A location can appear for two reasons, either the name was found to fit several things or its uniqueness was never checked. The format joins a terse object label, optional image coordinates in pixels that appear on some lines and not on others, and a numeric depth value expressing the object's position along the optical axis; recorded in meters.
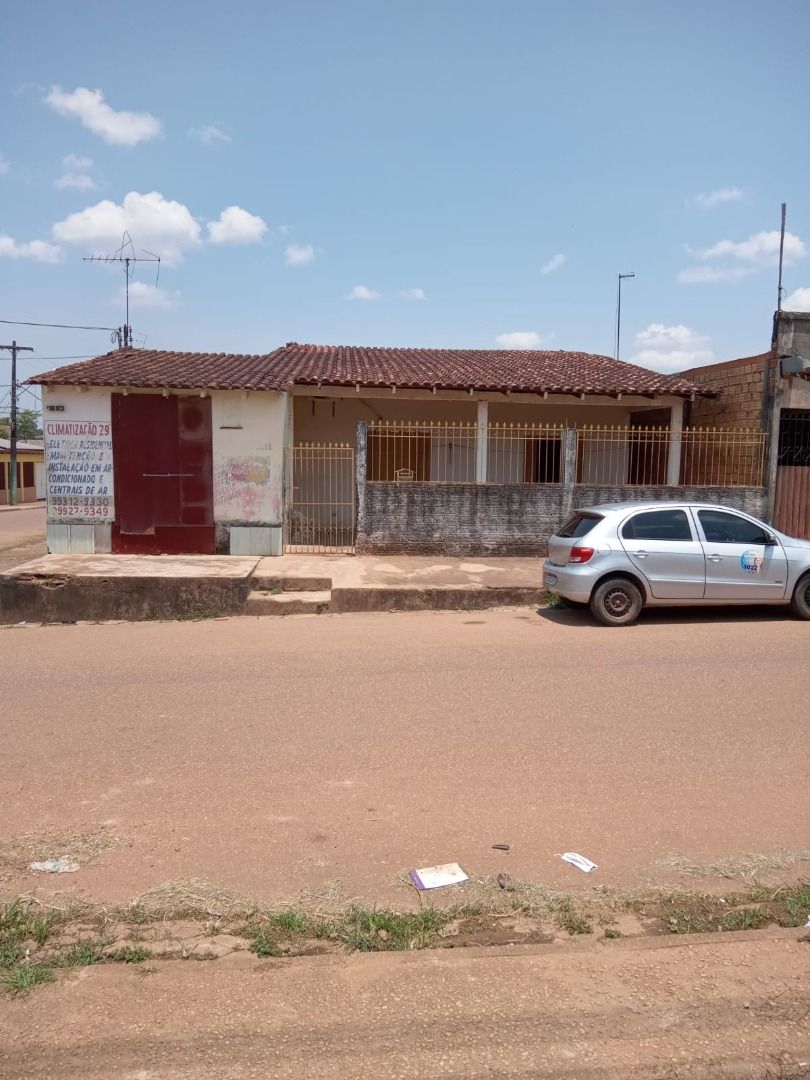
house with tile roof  12.83
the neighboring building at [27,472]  37.95
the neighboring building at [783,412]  13.27
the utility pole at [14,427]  34.70
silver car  8.78
